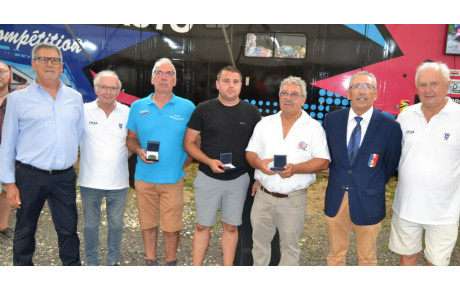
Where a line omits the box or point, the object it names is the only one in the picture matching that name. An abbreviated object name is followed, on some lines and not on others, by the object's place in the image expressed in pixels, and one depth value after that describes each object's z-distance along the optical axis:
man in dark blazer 3.19
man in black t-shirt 3.50
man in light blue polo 3.67
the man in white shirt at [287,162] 3.30
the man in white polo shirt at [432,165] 3.02
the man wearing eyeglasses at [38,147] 3.29
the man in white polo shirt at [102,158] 3.61
